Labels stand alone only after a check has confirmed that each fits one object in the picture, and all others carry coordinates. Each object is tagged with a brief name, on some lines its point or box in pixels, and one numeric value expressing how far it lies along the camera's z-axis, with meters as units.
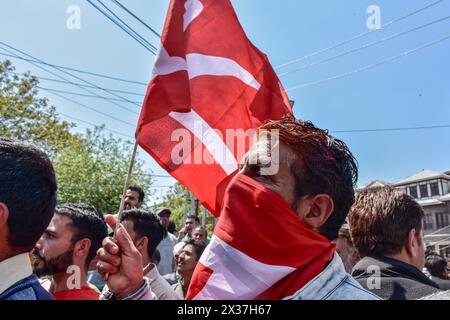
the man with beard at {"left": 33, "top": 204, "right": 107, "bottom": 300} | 2.52
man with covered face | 1.35
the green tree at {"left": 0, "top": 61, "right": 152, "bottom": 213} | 15.62
